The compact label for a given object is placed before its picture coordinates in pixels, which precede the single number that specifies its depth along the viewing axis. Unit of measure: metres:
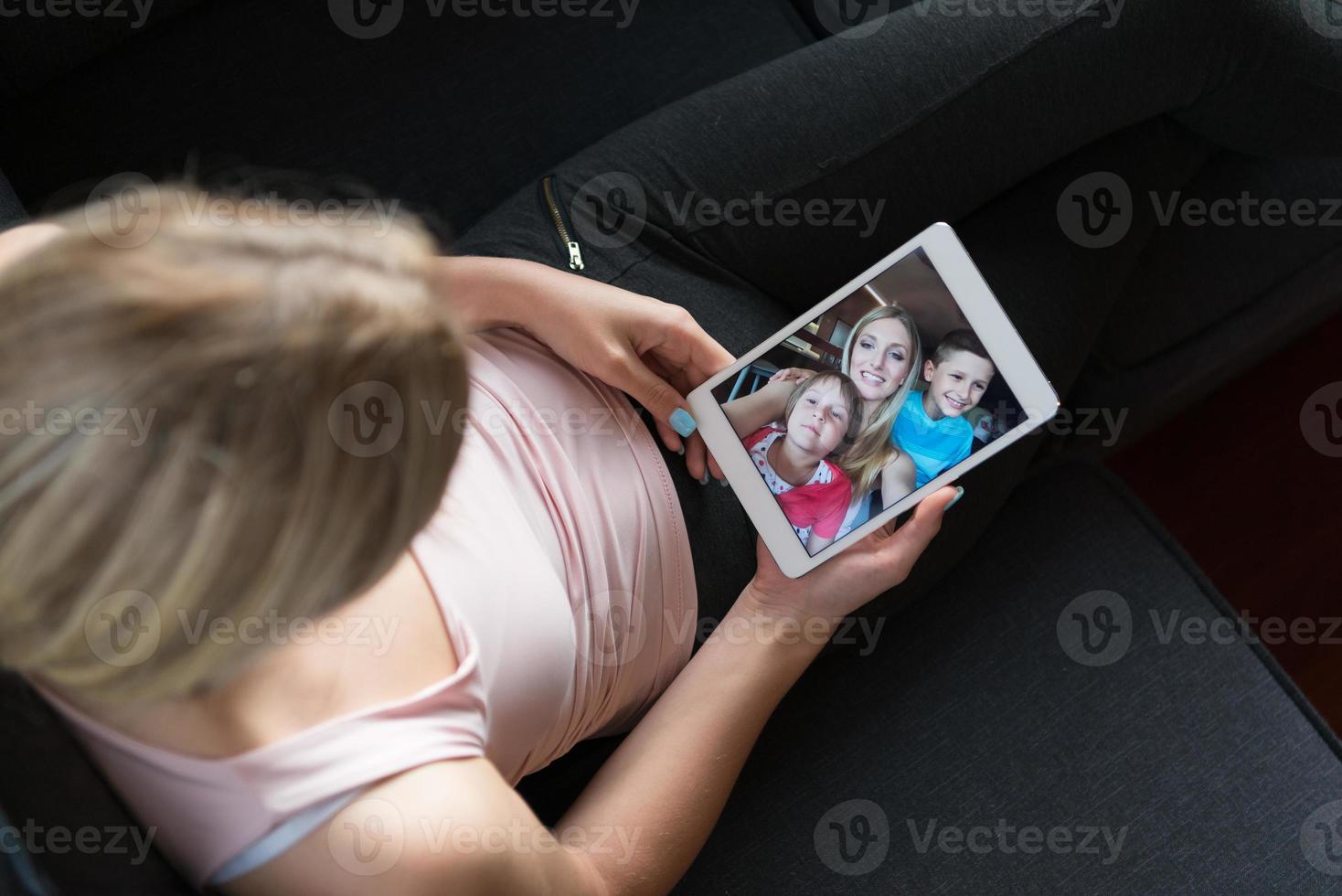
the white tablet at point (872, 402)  0.83
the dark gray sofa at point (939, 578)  0.93
